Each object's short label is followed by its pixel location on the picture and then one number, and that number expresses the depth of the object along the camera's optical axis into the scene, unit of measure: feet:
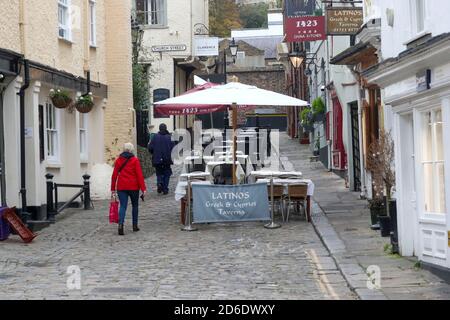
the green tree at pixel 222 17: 177.17
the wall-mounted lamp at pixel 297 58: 89.04
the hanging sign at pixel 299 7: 78.74
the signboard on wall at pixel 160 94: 106.63
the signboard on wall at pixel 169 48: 105.70
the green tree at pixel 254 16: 251.80
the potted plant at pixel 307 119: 99.91
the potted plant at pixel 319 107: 89.86
